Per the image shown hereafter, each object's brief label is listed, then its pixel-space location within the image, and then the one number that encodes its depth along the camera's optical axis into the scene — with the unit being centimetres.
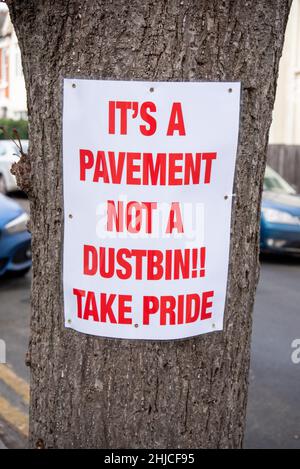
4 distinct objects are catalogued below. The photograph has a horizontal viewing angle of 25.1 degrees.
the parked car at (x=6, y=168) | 1634
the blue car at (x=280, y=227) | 916
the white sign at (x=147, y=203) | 183
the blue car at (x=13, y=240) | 729
